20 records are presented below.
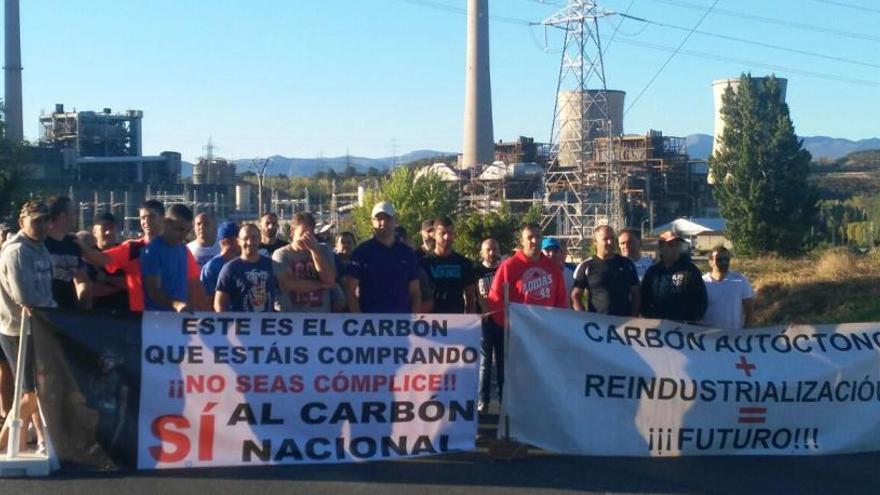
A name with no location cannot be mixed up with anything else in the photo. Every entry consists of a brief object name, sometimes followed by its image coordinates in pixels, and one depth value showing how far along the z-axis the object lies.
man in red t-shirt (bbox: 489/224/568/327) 9.46
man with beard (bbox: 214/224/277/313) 8.98
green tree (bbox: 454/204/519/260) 39.16
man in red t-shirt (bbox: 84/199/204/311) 9.06
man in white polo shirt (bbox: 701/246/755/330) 10.16
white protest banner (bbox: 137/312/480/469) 7.63
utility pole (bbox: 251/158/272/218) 46.53
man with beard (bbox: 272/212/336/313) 9.20
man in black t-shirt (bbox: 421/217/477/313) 10.24
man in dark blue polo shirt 8.98
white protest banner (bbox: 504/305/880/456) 8.18
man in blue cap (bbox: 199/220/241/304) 10.21
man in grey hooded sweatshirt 7.58
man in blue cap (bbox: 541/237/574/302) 10.38
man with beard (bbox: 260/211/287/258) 11.52
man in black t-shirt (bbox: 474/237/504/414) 9.59
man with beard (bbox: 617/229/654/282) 11.13
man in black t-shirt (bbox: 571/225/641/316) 9.90
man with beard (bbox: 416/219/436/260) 11.16
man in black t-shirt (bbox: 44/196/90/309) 8.23
